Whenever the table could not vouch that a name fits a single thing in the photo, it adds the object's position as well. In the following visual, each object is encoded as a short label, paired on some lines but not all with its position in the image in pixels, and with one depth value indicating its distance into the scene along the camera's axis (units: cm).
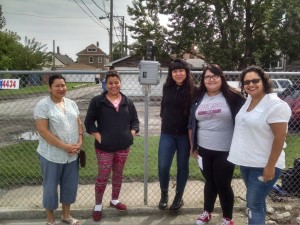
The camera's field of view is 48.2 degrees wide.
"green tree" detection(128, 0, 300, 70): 2264
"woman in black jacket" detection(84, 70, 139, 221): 379
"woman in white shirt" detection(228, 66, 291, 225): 277
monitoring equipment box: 399
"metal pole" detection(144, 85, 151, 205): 419
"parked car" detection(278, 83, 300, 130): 736
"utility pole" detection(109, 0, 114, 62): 2895
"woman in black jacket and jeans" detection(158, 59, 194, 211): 384
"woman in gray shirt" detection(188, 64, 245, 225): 347
